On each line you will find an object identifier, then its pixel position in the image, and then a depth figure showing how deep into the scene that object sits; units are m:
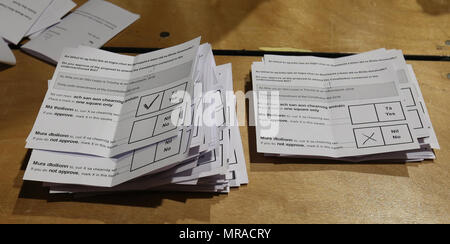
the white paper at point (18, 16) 0.81
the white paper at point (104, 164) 0.53
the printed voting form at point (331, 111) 0.63
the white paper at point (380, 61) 0.66
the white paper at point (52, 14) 0.83
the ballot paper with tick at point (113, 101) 0.58
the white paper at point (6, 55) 0.75
